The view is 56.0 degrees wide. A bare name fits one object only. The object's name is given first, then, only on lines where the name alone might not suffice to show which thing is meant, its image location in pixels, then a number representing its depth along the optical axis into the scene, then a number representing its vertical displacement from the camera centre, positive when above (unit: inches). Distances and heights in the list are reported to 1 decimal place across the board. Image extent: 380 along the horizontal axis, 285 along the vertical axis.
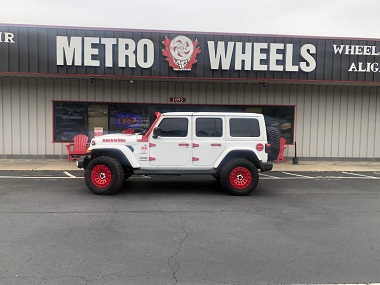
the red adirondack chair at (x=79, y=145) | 529.3 -33.1
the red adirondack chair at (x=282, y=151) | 543.5 -38.0
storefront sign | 477.4 +94.7
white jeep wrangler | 322.3 -24.7
